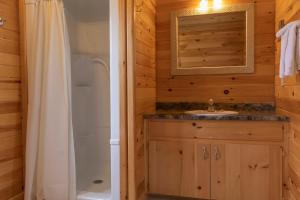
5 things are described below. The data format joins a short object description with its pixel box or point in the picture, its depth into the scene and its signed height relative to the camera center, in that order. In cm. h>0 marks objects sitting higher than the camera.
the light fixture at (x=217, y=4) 264 +93
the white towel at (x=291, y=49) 168 +29
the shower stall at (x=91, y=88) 278 +6
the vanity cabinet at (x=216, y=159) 212 -59
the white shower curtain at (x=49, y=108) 214 -12
